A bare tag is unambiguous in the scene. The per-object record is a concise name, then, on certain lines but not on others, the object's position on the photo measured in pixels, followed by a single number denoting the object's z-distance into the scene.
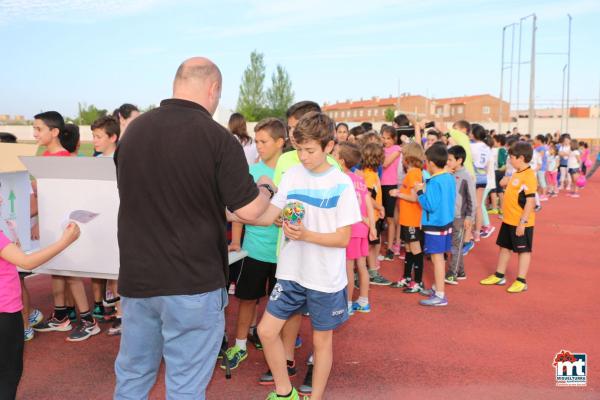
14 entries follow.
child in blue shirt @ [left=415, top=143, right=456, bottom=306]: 5.64
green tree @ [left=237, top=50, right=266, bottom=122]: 78.38
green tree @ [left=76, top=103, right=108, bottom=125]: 75.35
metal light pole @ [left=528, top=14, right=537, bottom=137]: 26.28
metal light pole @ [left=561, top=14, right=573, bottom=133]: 34.25
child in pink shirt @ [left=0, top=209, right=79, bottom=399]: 2.79
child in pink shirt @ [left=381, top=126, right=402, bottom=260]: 7.50
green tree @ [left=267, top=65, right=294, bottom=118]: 79.68
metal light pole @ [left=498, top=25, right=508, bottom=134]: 37.91
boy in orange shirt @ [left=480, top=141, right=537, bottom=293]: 6.00
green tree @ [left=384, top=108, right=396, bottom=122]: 64.69
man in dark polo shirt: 2.28
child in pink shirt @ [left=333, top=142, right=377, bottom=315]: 4.79
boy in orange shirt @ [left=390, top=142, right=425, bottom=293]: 6.17
